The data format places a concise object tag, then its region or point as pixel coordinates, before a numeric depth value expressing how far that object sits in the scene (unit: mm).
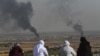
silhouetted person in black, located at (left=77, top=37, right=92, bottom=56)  13281
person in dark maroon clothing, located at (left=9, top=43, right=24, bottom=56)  13859
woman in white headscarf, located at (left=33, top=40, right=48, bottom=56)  13052
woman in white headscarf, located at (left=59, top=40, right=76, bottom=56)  12547
